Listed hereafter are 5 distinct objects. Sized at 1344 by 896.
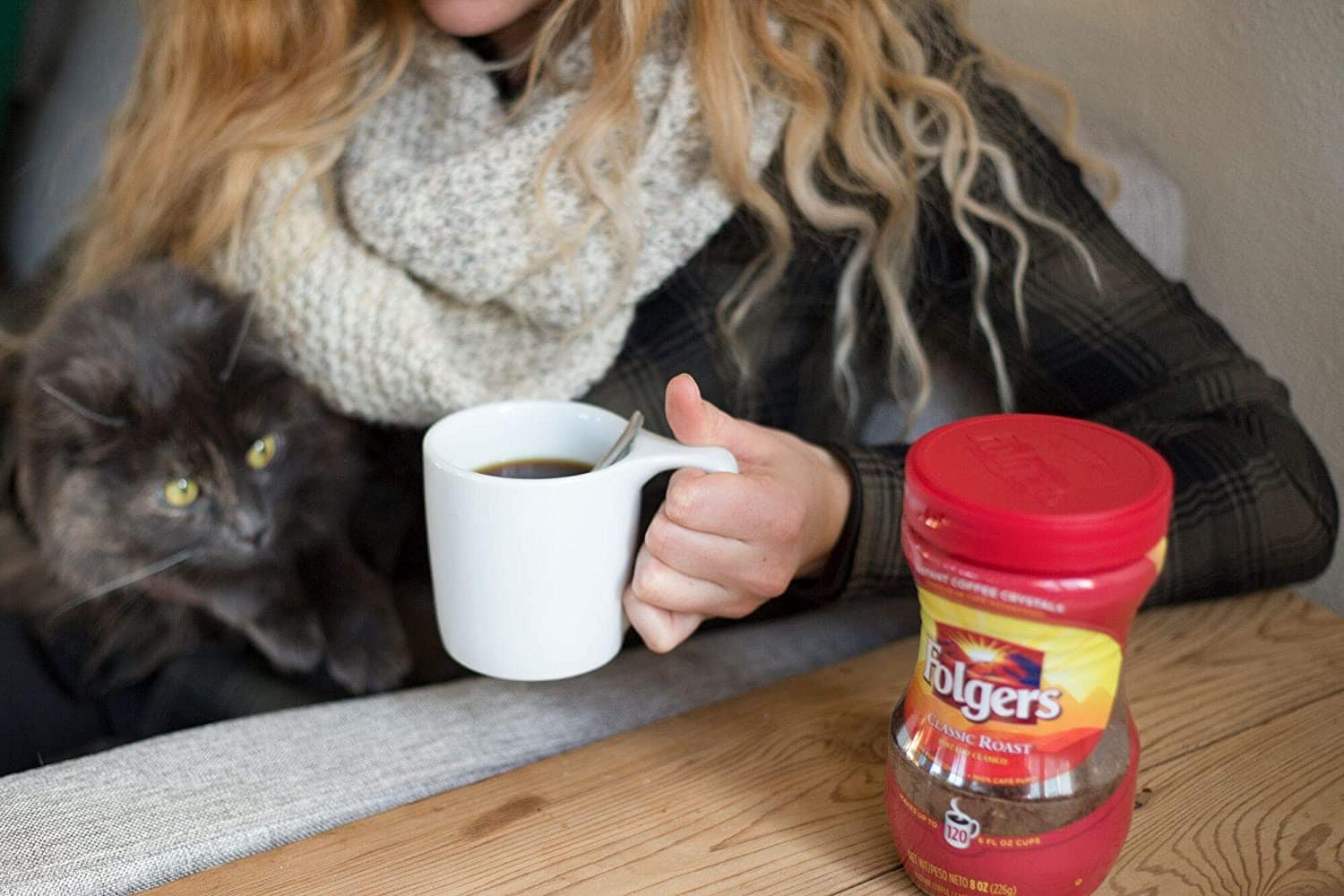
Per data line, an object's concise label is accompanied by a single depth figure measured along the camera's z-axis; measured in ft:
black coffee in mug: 2.25
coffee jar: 1.50
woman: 2.81
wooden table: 1.83
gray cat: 2.84
